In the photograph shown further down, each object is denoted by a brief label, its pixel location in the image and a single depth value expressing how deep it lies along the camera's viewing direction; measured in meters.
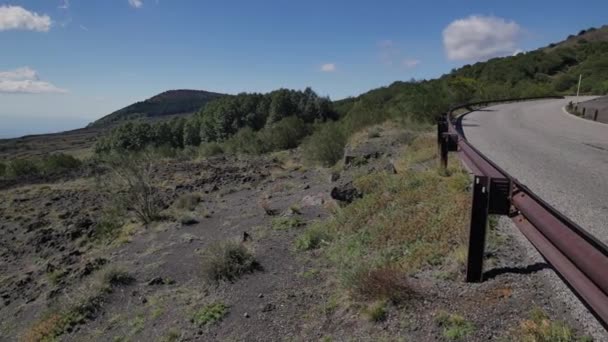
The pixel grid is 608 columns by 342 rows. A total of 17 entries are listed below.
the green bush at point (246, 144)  50.03
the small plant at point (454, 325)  3.65
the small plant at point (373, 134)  20.47
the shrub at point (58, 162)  59.96
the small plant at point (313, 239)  8.34
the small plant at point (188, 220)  14.87
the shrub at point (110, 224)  16.97
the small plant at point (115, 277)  9.80
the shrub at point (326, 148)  25.62
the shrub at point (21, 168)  59.07
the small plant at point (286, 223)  10.28
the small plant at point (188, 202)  18.50
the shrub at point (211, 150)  53.76
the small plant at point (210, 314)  6.46
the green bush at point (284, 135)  50.38
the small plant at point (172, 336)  6.29
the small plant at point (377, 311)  4.44
